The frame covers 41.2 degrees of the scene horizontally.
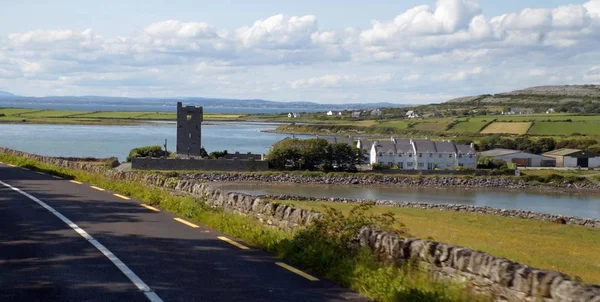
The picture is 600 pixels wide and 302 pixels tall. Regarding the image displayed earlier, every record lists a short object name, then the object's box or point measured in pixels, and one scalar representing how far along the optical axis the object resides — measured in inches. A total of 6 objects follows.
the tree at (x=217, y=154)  4008.4
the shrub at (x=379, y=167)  4158.5
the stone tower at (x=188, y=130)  3971.5
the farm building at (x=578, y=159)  4894.2
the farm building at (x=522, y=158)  4867.1
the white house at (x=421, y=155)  4367.6
